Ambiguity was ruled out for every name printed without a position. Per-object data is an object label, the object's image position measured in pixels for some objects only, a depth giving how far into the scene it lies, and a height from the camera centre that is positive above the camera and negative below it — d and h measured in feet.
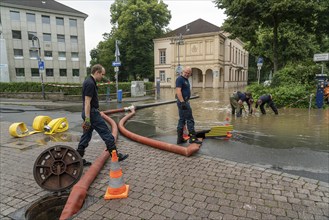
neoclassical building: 131.95 +15.25
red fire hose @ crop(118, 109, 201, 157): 17.22 -4.82
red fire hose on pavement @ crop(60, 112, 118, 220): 10.08 -5.05
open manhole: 11.61 -4.59
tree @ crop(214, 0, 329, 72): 46.93 +14.08
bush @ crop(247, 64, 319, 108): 43.65 -1.09
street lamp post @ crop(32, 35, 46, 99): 64.48 +4.03
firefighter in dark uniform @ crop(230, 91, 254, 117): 34.06 -2.62
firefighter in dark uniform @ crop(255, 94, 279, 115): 34.50 -2.64
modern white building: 125.90 +24.49
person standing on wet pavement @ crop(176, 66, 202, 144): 18.74 -1.51
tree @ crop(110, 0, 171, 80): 142.41 +30.40
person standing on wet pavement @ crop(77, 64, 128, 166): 14.46 -1.98
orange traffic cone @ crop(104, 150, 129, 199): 11.60 -4.77
